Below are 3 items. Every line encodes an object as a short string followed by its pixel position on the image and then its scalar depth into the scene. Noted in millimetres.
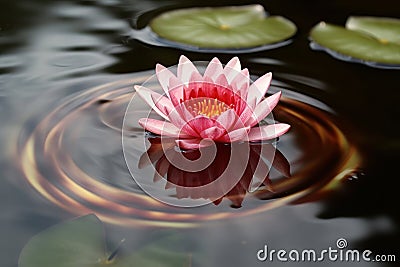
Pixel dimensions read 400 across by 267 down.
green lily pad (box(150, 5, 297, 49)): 1156
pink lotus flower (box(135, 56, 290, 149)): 952
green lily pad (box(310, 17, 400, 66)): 1138
